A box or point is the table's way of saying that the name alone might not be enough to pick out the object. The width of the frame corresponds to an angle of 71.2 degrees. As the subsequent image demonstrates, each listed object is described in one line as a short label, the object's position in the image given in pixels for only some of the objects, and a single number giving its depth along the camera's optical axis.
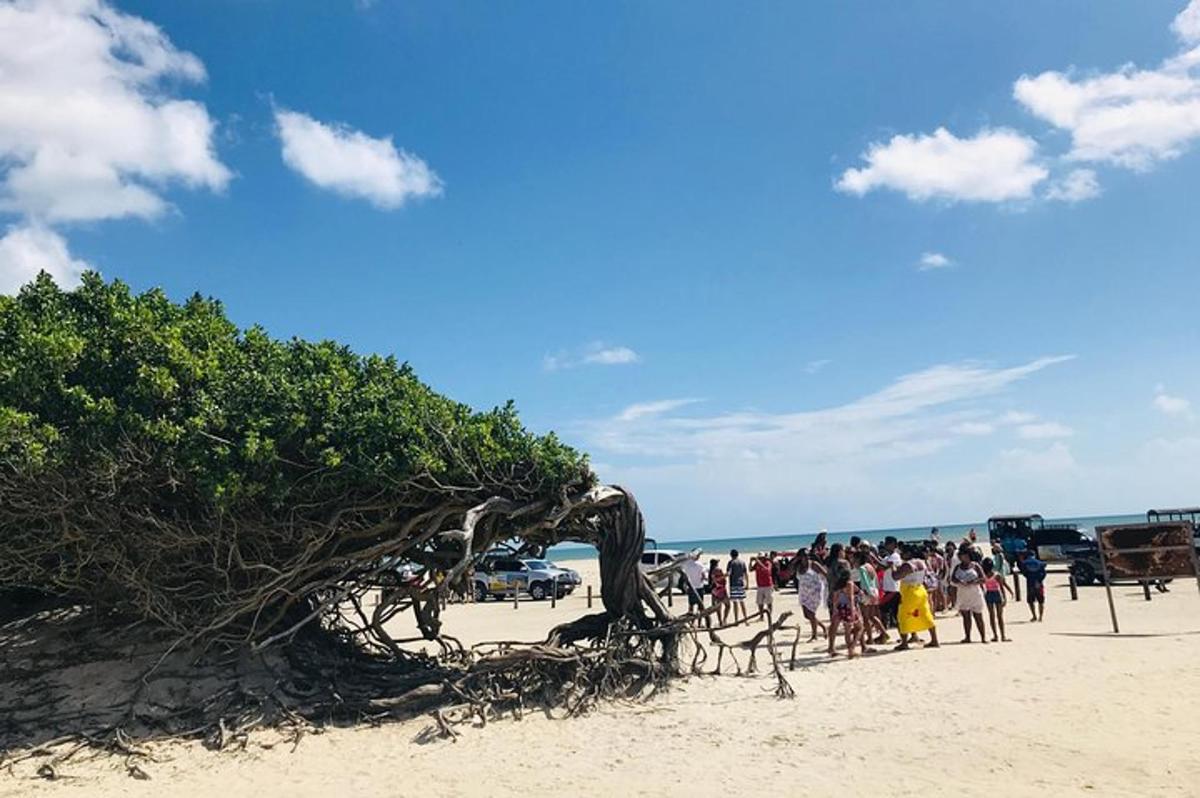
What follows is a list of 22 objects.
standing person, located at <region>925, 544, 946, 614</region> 17.51
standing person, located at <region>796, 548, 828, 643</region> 14.17
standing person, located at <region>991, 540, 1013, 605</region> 17.53
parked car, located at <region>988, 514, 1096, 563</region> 26.01
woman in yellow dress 13.06
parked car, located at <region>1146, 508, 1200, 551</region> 25.88
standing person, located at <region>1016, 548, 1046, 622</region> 16.03
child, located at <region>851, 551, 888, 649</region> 13.40
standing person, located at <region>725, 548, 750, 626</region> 16.69
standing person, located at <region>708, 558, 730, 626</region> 16.45
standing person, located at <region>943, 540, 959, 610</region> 18.23
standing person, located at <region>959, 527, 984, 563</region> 14.38
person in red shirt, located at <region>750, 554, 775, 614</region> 15.99
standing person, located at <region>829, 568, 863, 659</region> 12.80
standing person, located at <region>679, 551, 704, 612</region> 13.12
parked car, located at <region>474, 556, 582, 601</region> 28.72
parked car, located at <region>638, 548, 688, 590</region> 27.73
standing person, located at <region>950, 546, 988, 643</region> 13.41
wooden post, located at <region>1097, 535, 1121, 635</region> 14.32
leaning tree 8.45
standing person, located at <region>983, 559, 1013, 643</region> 13.86
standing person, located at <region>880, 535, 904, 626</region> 14.77
